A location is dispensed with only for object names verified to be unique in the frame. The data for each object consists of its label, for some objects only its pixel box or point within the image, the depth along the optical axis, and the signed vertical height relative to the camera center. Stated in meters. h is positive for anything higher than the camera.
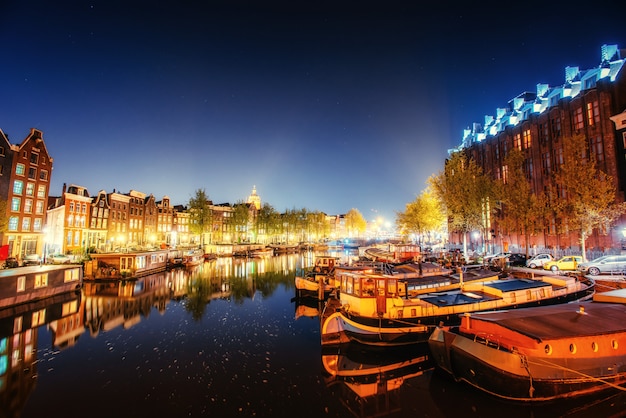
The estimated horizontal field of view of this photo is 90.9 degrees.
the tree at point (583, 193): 35.28 +4.88
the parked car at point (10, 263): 37.27 -3.87
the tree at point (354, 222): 175.12 +7.05
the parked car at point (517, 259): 43.05 -3.53
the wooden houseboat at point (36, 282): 27.46 -4.97
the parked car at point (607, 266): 30.55 -3.07
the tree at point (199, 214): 81.88 +5.15
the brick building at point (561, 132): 43.38 +17.96
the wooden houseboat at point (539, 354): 11.82 -4.77
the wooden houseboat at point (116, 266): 44.50 -4.89
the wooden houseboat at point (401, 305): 18.41 -4.49
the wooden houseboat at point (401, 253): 49.08 -3.15
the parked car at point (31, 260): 41.97 -4.01
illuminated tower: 186.50 +21.85
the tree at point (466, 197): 49.89 +6.27
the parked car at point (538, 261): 37.33 -3.14
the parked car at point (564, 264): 33.65 -3.24
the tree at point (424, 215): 64.00 +4.04
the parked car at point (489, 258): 43.36 -3.48
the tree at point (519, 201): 44.09 +4.86
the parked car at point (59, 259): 46.28 -4.04
